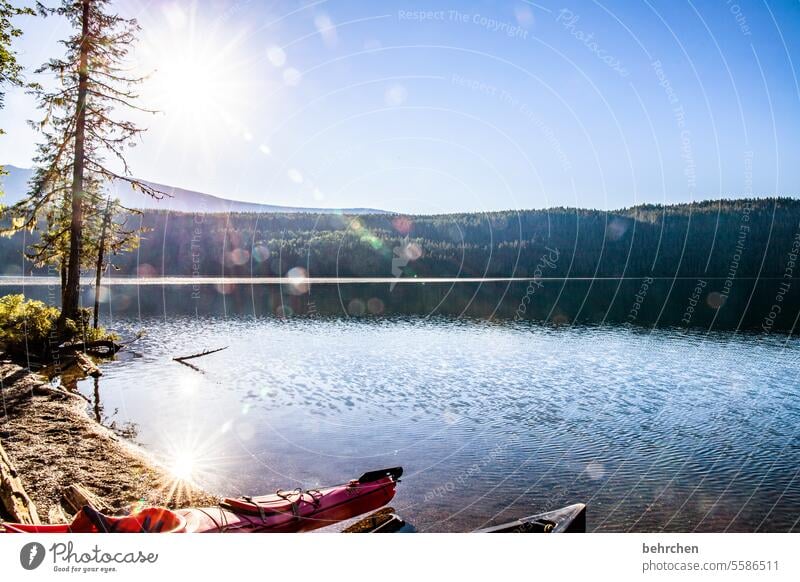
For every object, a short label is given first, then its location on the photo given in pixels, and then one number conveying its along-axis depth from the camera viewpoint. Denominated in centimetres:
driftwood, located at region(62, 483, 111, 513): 747
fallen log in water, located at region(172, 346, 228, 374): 2419
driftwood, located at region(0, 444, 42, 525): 624
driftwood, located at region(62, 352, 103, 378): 1995
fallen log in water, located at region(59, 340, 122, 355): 2297
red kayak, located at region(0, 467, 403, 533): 546
